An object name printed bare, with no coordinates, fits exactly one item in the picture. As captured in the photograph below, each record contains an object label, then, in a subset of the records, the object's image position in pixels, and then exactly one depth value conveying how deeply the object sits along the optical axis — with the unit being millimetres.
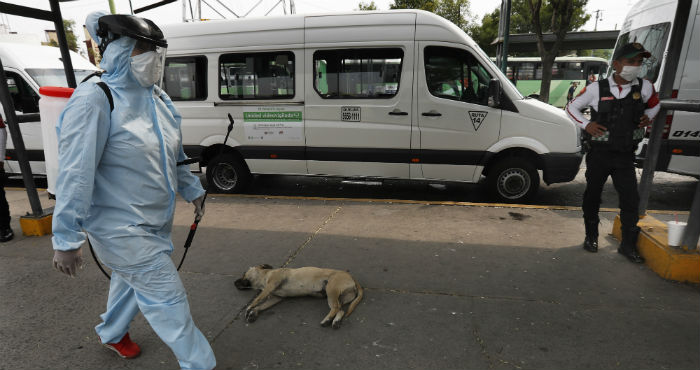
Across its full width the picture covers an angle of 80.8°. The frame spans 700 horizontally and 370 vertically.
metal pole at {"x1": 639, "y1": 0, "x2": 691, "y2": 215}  3710
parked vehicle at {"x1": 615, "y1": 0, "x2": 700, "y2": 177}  5605
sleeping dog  3010
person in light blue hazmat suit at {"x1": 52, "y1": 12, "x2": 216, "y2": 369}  1836
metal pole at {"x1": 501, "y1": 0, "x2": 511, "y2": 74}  10885
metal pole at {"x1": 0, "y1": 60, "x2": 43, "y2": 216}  4371
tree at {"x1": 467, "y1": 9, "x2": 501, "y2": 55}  39750
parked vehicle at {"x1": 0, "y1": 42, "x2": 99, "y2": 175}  7285
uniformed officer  3600
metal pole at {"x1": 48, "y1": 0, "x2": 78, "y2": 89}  4750
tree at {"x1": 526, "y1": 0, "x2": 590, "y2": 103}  14438
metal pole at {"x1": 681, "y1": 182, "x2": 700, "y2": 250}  3367
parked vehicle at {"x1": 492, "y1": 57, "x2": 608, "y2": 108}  23172
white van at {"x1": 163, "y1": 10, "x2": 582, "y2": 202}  5570
